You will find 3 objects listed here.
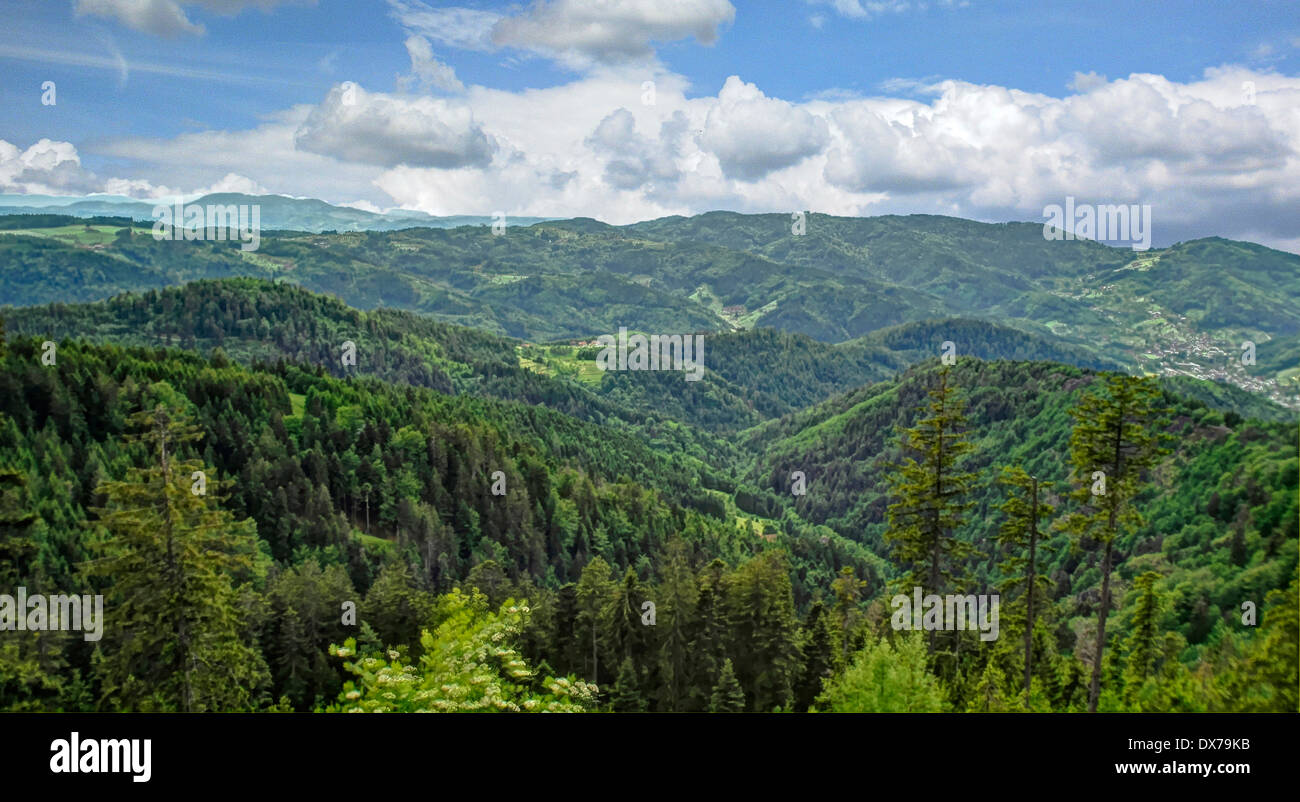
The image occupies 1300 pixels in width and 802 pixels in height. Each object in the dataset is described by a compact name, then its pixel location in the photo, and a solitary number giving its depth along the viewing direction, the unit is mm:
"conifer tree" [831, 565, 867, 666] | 49281
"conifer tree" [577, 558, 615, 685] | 55875
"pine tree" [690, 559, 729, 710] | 51812
